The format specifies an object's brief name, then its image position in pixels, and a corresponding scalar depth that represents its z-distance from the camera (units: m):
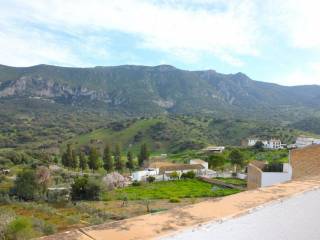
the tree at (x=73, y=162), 47.16
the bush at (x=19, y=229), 16.26
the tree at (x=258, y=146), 54.42
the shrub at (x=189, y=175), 41.55
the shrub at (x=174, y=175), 42.18
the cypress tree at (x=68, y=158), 46.57
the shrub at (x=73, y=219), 23.00
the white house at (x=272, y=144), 55.16
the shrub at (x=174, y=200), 29.32
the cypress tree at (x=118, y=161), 47.98
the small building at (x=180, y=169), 43.38
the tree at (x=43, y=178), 34.45
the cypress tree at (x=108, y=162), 46.30
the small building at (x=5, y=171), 42.62
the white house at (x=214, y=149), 56.85
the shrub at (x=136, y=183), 39.83
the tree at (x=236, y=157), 42.87
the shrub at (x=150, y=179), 42.18
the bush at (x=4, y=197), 30.43
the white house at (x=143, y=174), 43.42
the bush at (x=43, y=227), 18.57
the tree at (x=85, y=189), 32.46
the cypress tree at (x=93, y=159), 45.90
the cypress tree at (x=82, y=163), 46.86
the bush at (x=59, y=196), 32.32
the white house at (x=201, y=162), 46.08
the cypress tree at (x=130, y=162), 49.04
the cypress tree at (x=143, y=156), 51.56
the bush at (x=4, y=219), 17.46
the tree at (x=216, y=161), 44.73
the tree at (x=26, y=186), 32.24
